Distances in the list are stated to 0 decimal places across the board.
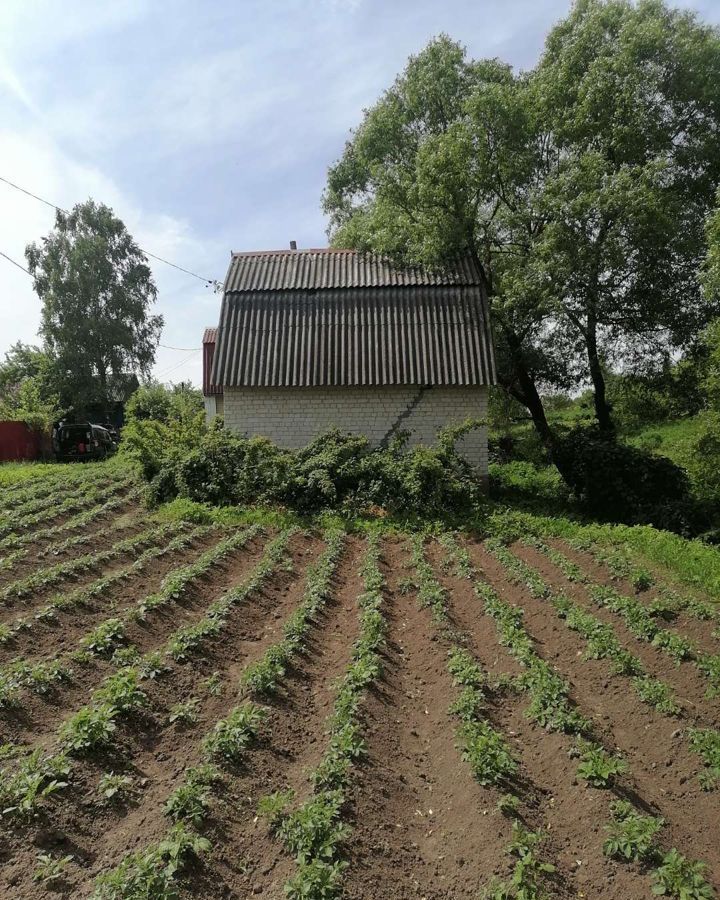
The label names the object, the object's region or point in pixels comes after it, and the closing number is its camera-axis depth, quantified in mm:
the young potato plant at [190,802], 3842
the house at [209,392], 27047
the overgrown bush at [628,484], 13492
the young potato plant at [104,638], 6125
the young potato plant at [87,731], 4410
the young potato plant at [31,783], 3795
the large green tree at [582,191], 14273
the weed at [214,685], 5469
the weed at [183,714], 5004
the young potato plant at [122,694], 4941
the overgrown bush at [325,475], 12727
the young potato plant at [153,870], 3229
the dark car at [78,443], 25766
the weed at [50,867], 3422
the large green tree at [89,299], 33531
